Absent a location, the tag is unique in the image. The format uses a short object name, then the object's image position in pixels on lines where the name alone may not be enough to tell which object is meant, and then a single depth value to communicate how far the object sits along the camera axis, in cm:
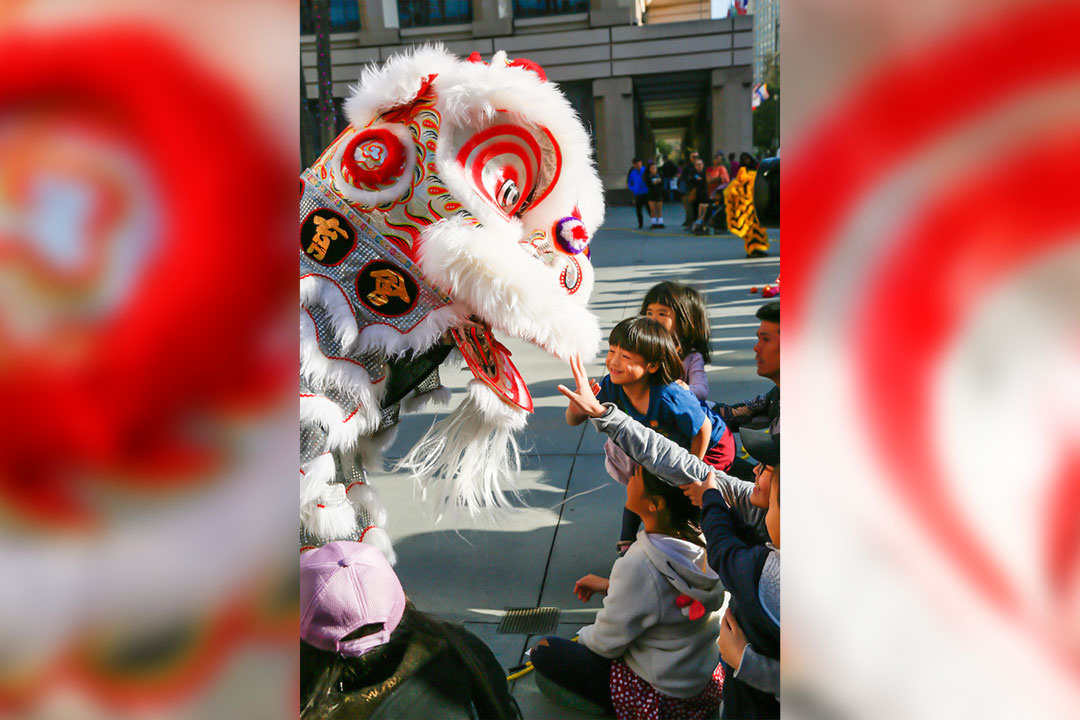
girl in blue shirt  214
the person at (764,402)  215
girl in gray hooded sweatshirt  198
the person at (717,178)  1275
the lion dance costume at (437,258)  169
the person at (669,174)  1845
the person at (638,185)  1448
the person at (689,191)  1412
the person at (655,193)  1436
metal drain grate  260
